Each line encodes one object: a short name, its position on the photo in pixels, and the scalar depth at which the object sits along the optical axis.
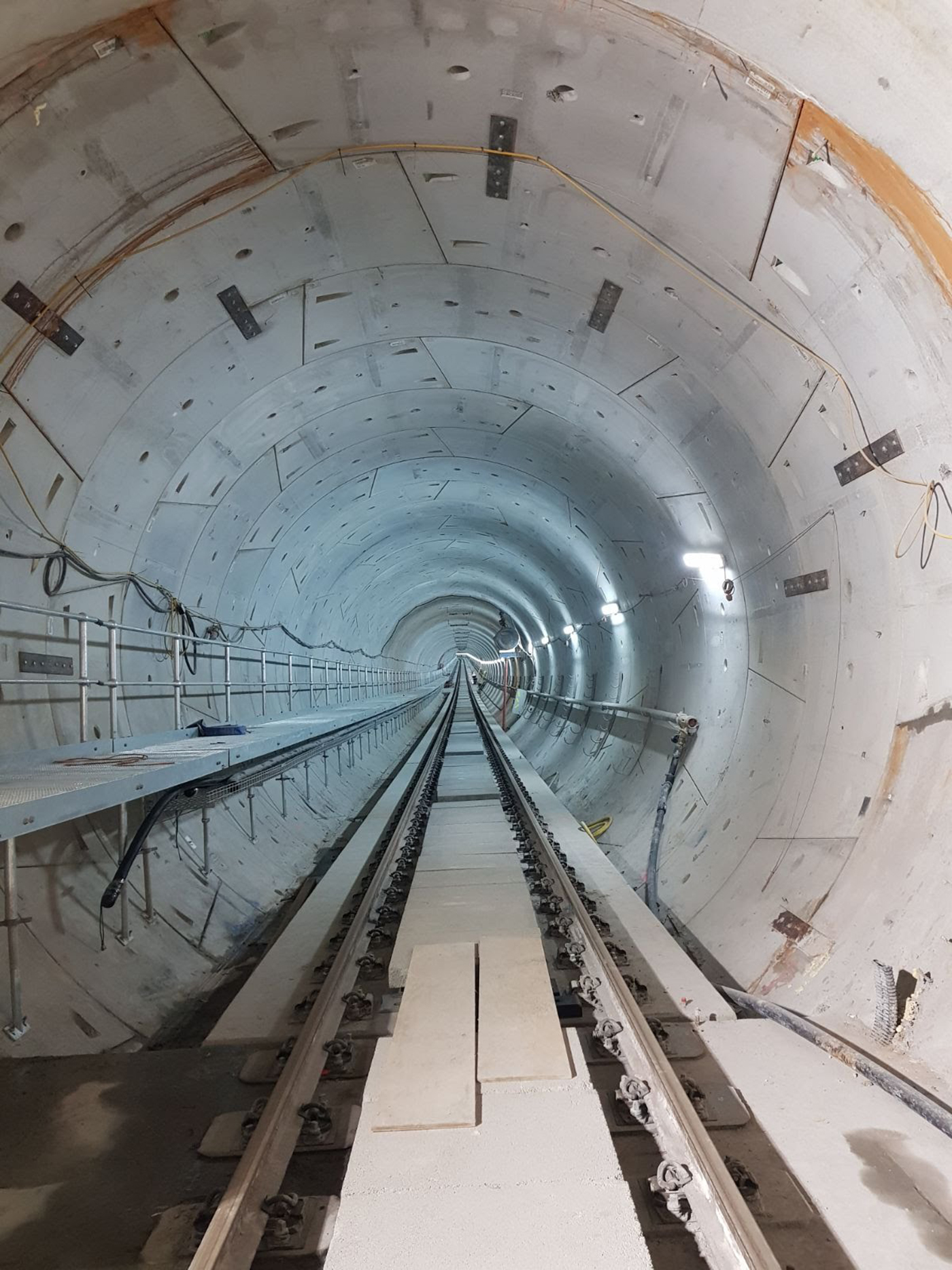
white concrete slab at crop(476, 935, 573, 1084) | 3.36
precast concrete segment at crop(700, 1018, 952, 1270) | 2.71
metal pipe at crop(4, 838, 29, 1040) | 3.88
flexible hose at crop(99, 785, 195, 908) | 4.85
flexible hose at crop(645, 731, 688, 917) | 7.11
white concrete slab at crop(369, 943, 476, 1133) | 3.06
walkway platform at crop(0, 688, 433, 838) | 3.61
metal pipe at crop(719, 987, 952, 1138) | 3.17
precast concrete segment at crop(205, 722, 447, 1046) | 4.45
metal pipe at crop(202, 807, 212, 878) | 6.91
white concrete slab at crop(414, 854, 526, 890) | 6.84
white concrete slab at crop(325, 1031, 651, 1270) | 2.32
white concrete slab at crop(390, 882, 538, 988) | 5.26
